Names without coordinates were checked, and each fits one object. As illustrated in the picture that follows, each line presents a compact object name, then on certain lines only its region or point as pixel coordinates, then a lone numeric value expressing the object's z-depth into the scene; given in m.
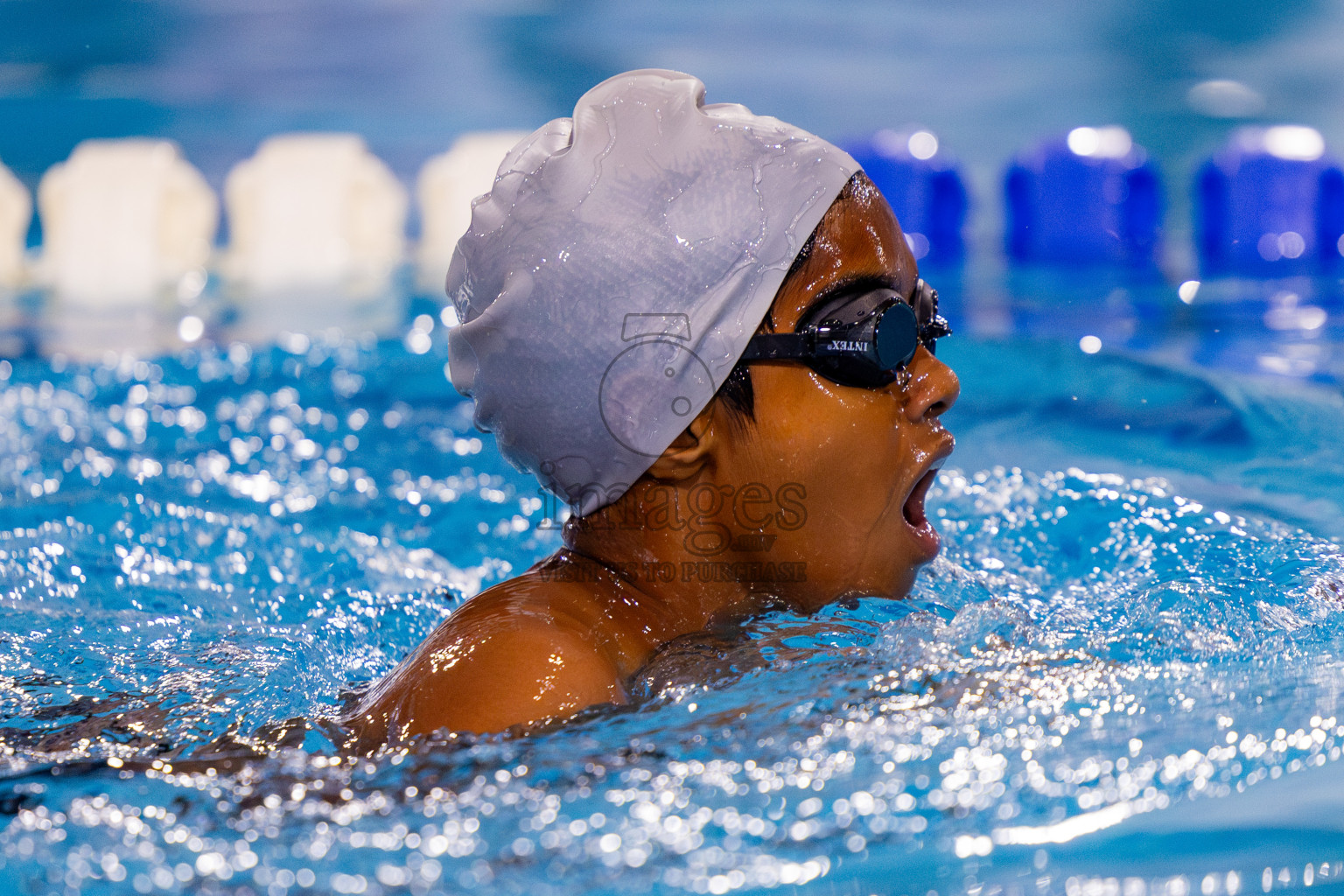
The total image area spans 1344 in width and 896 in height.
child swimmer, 3.46
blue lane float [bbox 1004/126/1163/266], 14.77
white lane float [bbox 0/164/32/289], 15.25
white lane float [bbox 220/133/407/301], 15.20
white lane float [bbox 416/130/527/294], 15.46
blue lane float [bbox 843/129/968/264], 15.16
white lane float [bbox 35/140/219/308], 14.80
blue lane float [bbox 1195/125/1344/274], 14.18
